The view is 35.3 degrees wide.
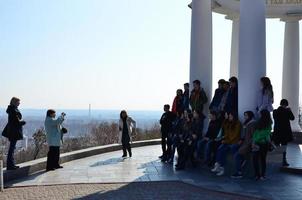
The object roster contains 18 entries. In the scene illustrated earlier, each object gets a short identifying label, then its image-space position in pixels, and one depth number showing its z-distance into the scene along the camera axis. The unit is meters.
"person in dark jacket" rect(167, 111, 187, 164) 13.51
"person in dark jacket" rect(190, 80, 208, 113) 14.05
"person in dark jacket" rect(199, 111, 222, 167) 12.53
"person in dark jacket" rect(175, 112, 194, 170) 13.12
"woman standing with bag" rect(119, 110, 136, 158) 16.00
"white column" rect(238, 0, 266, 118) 12.35
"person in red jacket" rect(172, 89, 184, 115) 14.90
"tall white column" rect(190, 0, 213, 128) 14.95
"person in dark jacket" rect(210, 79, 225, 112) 13.27
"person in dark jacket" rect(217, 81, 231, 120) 12.92
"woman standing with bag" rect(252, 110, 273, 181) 11.41
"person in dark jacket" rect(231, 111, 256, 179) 11.62
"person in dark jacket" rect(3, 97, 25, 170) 12.27
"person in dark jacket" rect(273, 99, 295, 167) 12.72
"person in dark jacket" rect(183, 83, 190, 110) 14.62
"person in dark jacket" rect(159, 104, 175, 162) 14.75
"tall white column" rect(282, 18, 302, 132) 21.62
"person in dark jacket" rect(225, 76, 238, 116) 12.95
